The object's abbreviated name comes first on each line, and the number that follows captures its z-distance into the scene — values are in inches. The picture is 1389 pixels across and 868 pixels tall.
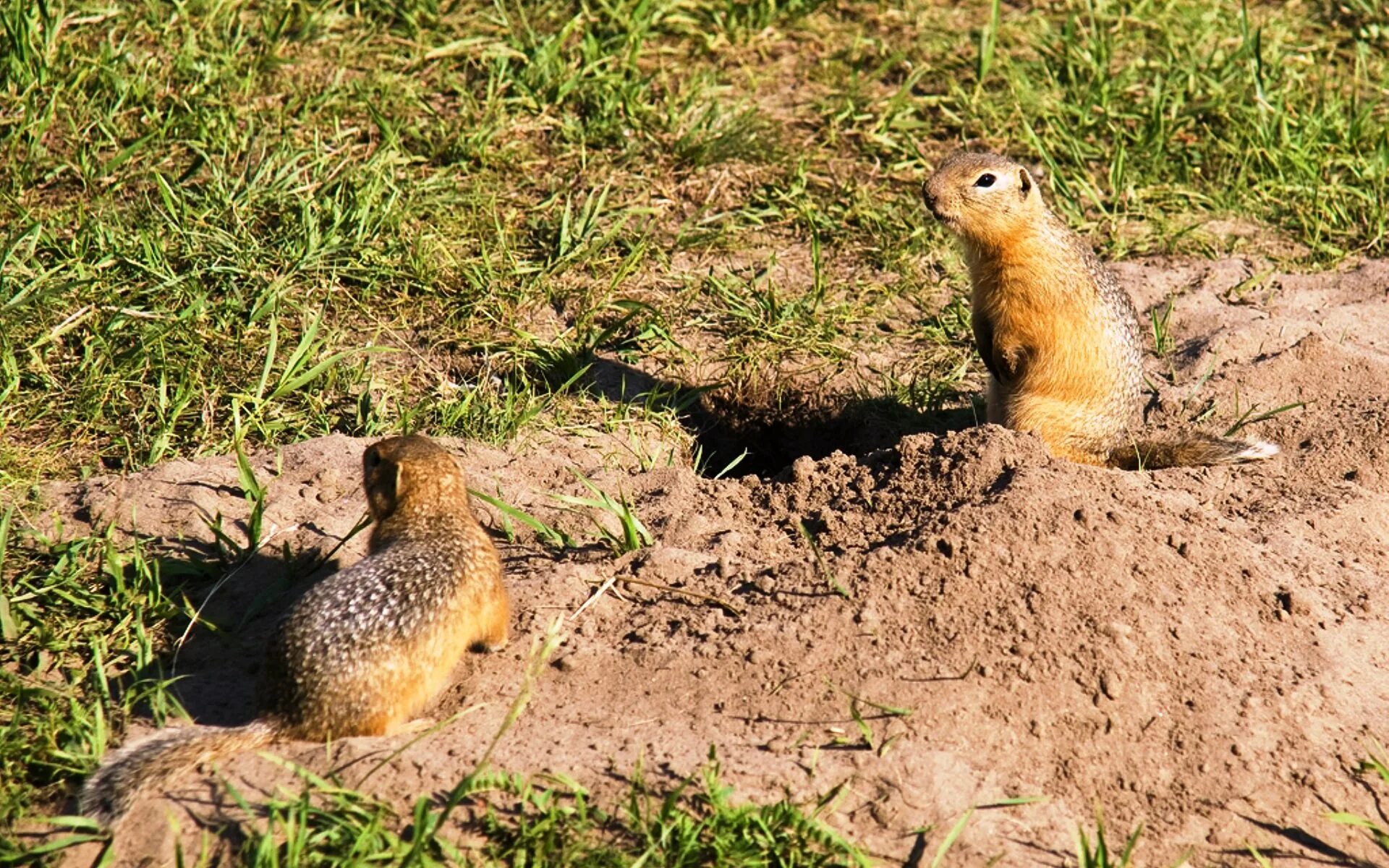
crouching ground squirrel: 291.6
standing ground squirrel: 435.8
